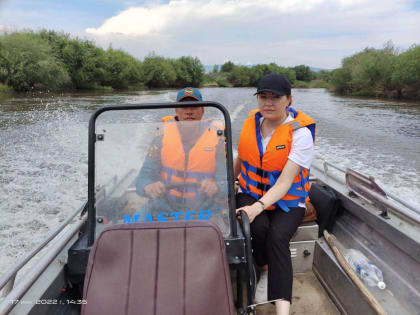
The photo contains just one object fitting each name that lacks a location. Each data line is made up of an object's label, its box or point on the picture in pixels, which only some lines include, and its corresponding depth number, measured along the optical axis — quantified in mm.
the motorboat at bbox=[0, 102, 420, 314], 1087
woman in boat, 1711
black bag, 2229
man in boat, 1412
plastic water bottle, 1869
